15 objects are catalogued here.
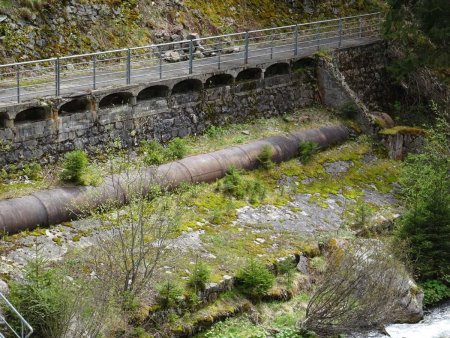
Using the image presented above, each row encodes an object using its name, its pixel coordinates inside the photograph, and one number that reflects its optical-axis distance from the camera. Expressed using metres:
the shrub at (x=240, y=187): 26.06
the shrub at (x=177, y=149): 26.38
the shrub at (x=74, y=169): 23.23
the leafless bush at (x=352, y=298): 21.08
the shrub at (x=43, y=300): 17.84
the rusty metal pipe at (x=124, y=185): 21.34
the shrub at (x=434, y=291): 24.62
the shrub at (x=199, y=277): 20.97
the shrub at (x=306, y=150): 29.25
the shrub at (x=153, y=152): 25.88
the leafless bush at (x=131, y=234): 19.50
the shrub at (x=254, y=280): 21.84
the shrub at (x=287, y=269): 22.94
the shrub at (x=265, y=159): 27.80
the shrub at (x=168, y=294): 20.22
